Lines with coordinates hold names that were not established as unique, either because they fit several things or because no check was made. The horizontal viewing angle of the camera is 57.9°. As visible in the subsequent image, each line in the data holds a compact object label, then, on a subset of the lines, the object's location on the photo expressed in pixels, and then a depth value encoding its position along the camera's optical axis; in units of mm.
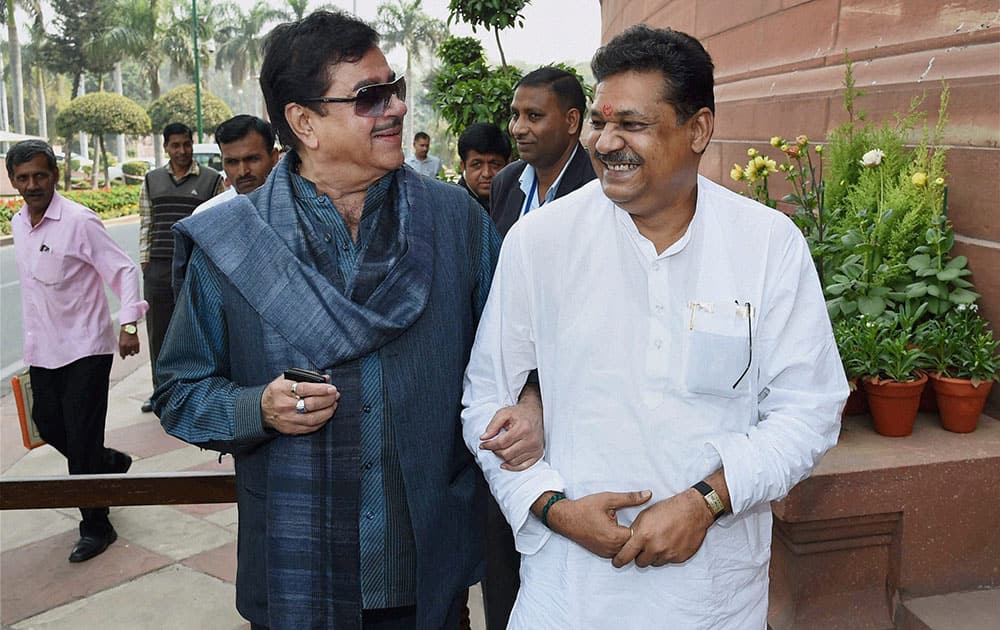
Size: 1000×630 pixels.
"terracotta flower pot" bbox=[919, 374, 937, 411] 3299
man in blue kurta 1968
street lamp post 30550
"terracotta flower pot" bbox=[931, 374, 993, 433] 3014
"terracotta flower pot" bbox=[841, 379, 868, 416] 3248
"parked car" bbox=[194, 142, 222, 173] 35403
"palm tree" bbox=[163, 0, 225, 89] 59656
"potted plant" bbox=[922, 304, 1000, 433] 3027
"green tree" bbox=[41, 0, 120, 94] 55156
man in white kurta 1774
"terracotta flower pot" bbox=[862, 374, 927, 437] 2998
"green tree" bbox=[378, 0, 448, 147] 62500
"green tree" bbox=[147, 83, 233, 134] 52250
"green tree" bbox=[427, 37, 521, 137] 8547
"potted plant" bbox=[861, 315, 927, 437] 3010
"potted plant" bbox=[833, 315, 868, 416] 3119
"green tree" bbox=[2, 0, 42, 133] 47000
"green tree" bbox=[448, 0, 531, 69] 9109
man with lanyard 3879
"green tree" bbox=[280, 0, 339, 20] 61062
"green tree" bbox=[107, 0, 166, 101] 53500
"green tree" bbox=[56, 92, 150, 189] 41219
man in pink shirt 4402
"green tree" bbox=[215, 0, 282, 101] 73438
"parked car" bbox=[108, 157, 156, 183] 57706
